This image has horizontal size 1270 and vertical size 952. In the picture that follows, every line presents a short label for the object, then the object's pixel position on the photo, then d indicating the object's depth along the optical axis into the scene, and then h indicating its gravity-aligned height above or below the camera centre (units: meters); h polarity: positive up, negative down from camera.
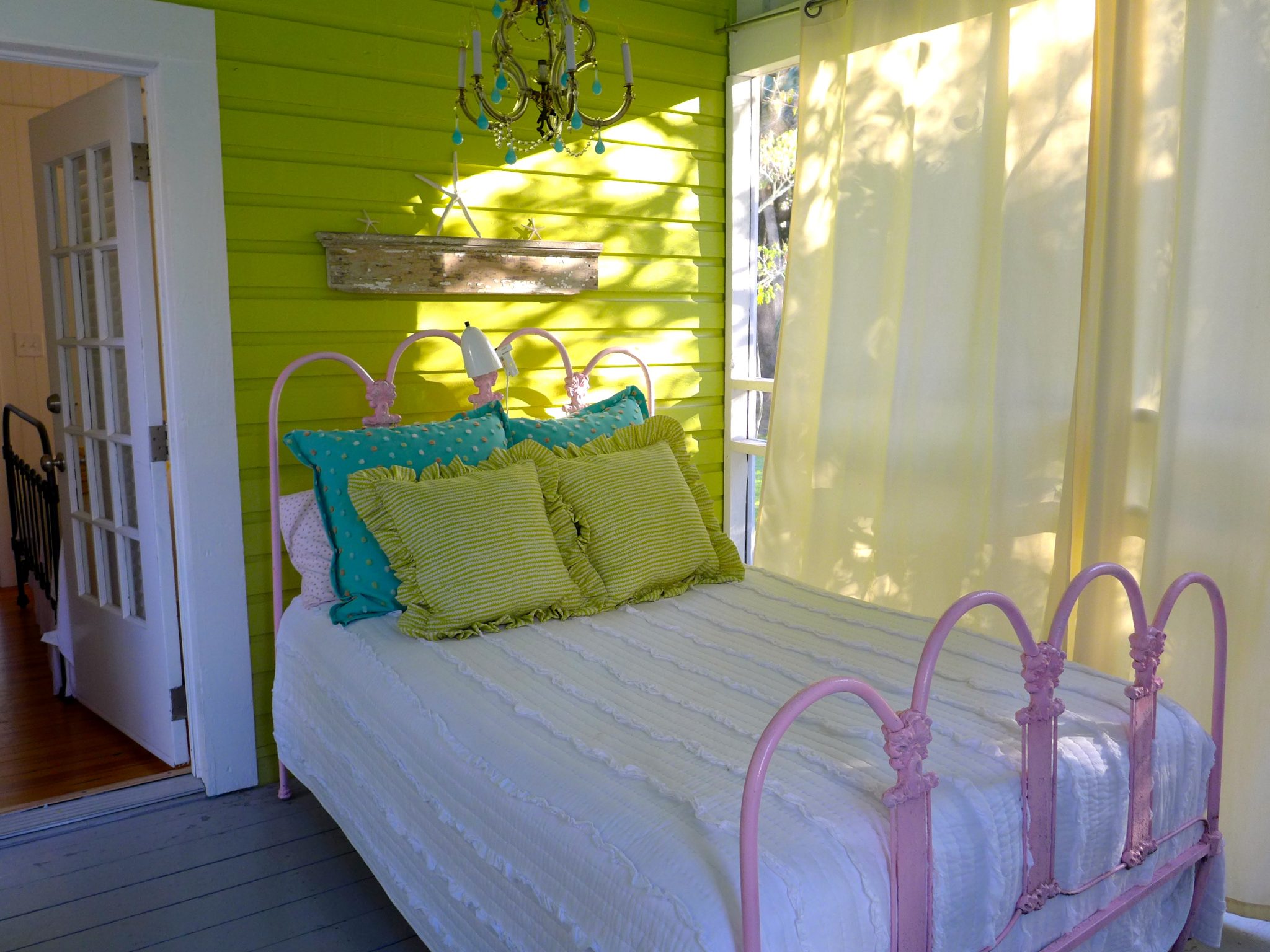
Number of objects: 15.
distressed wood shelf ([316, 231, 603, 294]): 3.01 +0.23
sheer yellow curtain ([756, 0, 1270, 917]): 2.30 +0.04
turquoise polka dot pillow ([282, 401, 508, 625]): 2.57 -0.32
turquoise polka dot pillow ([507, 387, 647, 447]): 2.93 -0.25
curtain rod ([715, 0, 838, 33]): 3.26 +1.11
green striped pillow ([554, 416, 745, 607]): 2.64 -0.48
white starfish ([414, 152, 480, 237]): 3.16 +0.43
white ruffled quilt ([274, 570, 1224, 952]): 1.43 -0.72
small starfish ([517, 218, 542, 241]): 3.38 +0.35
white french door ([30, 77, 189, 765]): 2.87 -0.20
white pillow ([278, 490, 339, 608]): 2.74 -0.57
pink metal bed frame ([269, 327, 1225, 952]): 1.37 -0.67
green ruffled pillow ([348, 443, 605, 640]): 2.40 -0.50
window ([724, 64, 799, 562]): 3.76 +0.28
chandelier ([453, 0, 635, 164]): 1.85 +0.49
